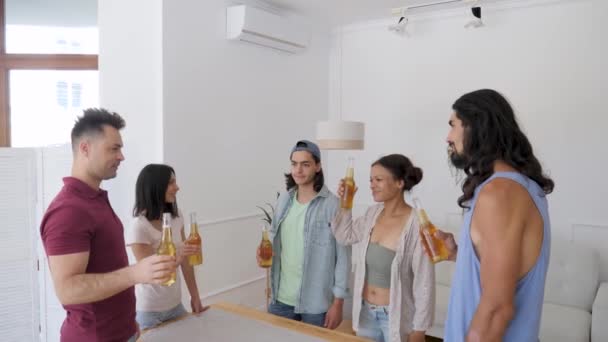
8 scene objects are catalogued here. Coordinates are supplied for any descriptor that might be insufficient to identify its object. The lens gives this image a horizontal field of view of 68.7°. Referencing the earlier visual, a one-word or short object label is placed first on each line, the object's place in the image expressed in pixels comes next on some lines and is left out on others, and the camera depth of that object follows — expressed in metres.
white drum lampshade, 3.69
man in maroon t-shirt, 1.28
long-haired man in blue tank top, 1.15
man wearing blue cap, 2.25
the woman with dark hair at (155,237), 1.94
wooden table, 1.59
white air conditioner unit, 3.44
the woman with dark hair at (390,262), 1.93
